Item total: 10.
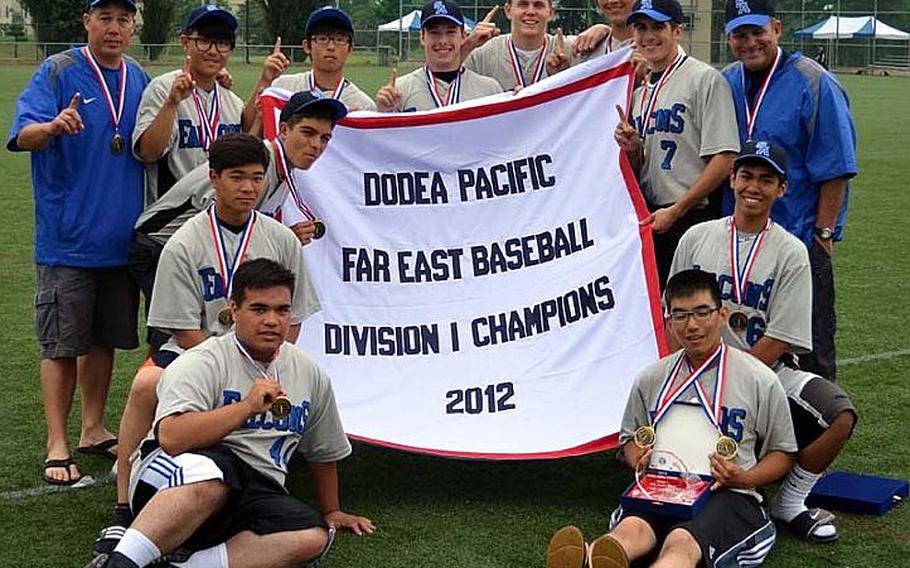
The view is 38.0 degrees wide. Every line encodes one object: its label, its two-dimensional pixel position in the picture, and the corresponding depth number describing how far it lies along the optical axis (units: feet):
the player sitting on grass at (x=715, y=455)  14.80
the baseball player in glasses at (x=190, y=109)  19.34
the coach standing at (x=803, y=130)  19.12
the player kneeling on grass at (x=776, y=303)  17.19
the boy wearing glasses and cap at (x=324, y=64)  20.99
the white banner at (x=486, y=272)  19.08
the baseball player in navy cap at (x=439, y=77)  21.29
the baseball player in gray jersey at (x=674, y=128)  19.22
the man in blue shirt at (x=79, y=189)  19.49
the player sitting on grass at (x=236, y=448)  14.64
